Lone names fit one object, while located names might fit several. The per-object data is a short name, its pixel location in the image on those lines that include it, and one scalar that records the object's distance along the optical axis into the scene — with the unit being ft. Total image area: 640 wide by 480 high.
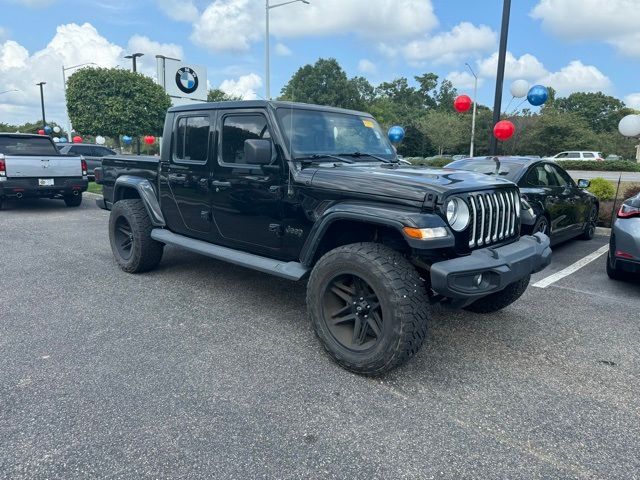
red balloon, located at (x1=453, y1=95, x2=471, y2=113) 51.29
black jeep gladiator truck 9.61
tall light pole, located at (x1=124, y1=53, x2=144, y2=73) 89.71
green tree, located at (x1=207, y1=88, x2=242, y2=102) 154.77
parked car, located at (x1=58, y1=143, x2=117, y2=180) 50.38
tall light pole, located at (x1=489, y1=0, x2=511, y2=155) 31.48
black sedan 20.30
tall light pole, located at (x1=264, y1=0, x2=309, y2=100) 52.73
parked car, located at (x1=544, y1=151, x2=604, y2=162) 109.03
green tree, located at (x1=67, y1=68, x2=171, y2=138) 65.00
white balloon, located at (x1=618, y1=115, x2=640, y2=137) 49.67
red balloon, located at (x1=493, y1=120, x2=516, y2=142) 35.94
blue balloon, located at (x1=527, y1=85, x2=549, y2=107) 44.68
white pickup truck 31.04
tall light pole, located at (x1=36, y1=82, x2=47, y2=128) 165.89
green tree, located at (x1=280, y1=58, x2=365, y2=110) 217.56
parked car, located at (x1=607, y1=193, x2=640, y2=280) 15.58
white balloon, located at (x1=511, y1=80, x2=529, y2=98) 48.30
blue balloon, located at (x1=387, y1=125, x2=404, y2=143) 60.64
